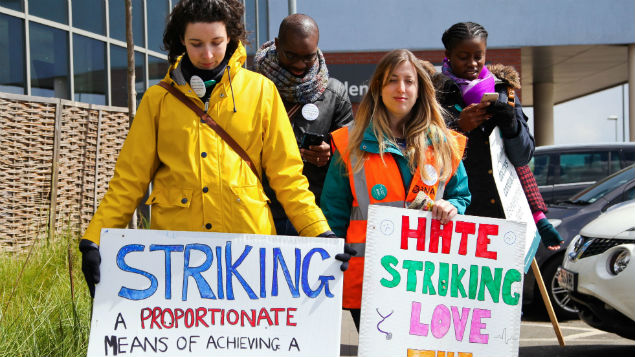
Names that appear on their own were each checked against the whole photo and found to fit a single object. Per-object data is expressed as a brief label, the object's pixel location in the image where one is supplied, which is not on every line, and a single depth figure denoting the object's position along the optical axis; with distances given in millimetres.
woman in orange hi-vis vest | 3473
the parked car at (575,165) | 9211
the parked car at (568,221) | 7242
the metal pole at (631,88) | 21125
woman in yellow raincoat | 3105
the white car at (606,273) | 4930
